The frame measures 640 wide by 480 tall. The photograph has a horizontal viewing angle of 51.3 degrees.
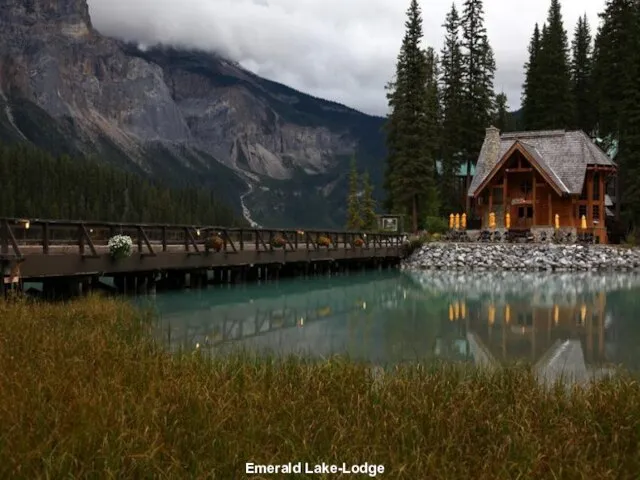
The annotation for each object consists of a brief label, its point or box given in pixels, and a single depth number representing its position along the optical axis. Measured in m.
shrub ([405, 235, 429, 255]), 44.97
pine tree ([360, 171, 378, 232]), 62.41
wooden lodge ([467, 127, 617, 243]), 46.53
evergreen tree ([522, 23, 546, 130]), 58.66
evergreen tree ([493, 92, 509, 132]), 68.43
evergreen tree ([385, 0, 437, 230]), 49.34
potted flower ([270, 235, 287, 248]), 31.27
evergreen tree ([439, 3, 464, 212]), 54.78
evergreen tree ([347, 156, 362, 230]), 62.94
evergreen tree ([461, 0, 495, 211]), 54.22
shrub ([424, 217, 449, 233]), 49.96
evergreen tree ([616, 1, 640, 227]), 44.53
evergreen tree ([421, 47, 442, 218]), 51.16
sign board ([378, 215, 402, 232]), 49.53
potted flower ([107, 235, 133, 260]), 20.64
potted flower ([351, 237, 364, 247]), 39.15
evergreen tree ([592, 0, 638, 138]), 51.50
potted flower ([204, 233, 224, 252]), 26.53
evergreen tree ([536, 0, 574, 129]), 56.84
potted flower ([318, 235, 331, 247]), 35.91
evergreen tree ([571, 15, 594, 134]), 61.08
